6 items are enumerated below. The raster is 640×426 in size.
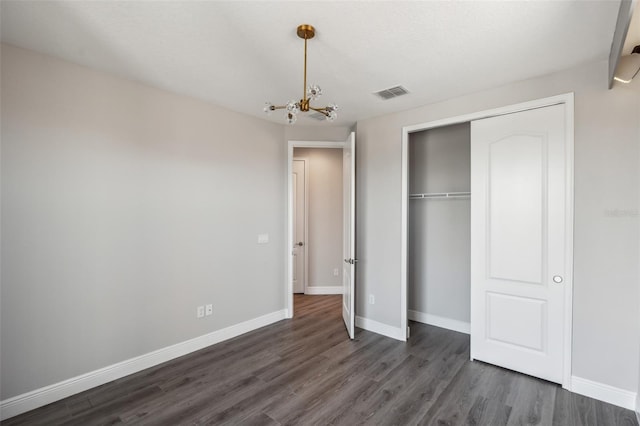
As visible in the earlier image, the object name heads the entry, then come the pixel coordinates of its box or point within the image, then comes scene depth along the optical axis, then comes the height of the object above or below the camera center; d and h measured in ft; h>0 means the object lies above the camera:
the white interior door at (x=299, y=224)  17.99 -0.77
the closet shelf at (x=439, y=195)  12.00 +0.66
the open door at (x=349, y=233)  11.80 -0.90
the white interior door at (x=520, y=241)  8.45 -0.86
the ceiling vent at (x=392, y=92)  9.73 +3.89
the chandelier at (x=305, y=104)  6.40 +2.36
